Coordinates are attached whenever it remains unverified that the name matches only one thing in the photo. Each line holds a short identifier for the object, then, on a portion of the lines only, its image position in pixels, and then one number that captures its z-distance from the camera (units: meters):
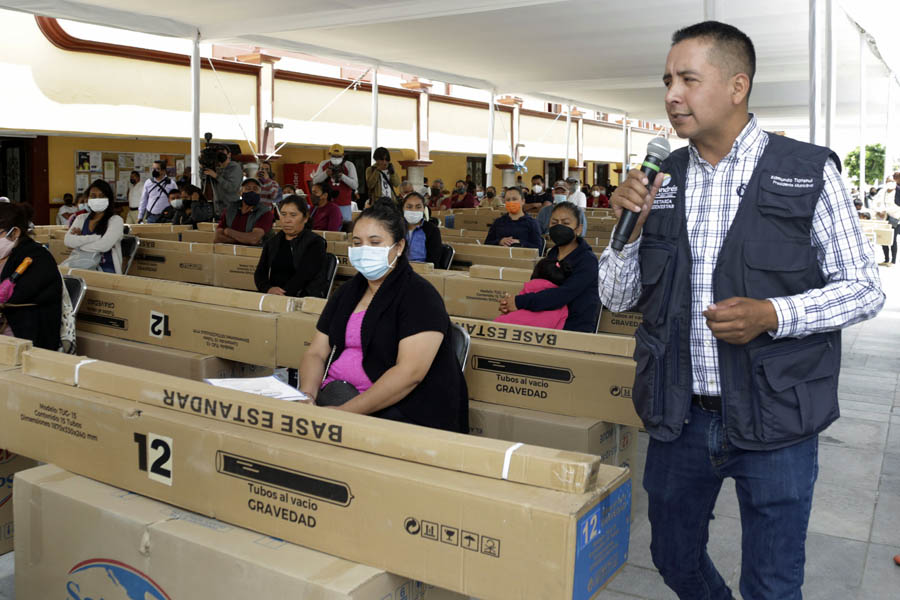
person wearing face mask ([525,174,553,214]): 13.70
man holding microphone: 1.89
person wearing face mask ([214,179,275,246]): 7.86
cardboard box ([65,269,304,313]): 4.36
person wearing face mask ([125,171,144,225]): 16.27
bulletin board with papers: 16.84
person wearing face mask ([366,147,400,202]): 9.66
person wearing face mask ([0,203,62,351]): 4.48
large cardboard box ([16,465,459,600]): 1.94
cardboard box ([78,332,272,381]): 4.43
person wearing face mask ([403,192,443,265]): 7.26
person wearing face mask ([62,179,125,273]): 6.56
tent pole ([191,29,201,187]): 13.42
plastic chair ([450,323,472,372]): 3.31
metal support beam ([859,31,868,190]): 14.47
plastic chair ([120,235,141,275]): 7.25
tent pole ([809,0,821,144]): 6.57
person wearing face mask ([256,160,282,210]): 10.28
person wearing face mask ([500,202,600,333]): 4.70
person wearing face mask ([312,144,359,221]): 9.26
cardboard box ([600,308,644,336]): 5.27
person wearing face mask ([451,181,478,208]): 18.61
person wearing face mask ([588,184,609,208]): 21.94
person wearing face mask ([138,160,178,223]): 11.96
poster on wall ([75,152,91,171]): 16.73
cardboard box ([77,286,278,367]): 4.30
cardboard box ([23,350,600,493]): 1.85
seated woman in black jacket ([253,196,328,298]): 5.90
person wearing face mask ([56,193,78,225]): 14.10
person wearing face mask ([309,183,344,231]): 8.77
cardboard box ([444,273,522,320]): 5.56
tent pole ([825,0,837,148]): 7.09
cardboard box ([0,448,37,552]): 3.09
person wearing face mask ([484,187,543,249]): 8.60
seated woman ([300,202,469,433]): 2.96
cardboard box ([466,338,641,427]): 3.52
